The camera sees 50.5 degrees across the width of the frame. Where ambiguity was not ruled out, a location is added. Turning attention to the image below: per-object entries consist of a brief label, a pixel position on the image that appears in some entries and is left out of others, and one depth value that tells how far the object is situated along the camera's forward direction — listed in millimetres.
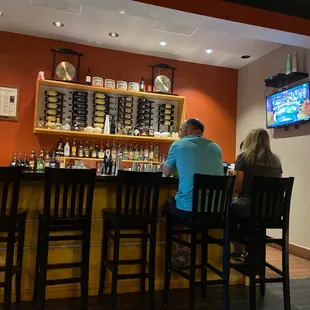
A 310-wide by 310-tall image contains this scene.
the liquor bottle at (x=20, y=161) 4920
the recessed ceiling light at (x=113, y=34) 4940
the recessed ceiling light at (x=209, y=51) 5352
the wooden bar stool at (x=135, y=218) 2406
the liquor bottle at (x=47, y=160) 4965
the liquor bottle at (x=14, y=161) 4902
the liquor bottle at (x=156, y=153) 5524
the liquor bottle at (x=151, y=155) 5470
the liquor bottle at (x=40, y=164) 4879
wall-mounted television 4267
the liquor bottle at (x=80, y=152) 5109
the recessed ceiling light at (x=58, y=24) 4625
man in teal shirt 2506
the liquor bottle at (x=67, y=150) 5055
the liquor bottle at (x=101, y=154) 5207
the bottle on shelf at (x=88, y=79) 5156
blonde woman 2676
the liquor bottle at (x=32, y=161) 4922
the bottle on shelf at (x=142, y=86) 5445
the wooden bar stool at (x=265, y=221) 2471
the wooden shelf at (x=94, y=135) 4899
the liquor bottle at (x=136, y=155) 5359
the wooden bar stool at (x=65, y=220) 2281
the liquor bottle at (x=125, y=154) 5327
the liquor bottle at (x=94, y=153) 5167
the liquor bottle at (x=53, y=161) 4944
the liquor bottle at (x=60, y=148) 5077
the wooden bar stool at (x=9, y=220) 2180
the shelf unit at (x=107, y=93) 4890
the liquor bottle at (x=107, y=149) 5236
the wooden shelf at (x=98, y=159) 5013
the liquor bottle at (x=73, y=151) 5090
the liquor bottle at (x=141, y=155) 5398
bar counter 2660
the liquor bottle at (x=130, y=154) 5340
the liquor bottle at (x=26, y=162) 4896
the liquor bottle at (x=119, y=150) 5305
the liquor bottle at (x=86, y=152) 5129
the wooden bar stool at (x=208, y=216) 2395
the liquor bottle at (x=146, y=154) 5448
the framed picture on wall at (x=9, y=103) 4945
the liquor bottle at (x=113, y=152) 5279
